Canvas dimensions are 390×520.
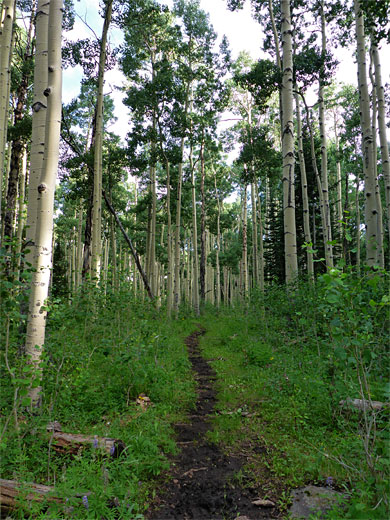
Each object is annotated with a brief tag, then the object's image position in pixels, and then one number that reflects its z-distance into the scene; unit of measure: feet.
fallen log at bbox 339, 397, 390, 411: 9.62
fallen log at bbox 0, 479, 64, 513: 6.63
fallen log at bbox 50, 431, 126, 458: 8.99
